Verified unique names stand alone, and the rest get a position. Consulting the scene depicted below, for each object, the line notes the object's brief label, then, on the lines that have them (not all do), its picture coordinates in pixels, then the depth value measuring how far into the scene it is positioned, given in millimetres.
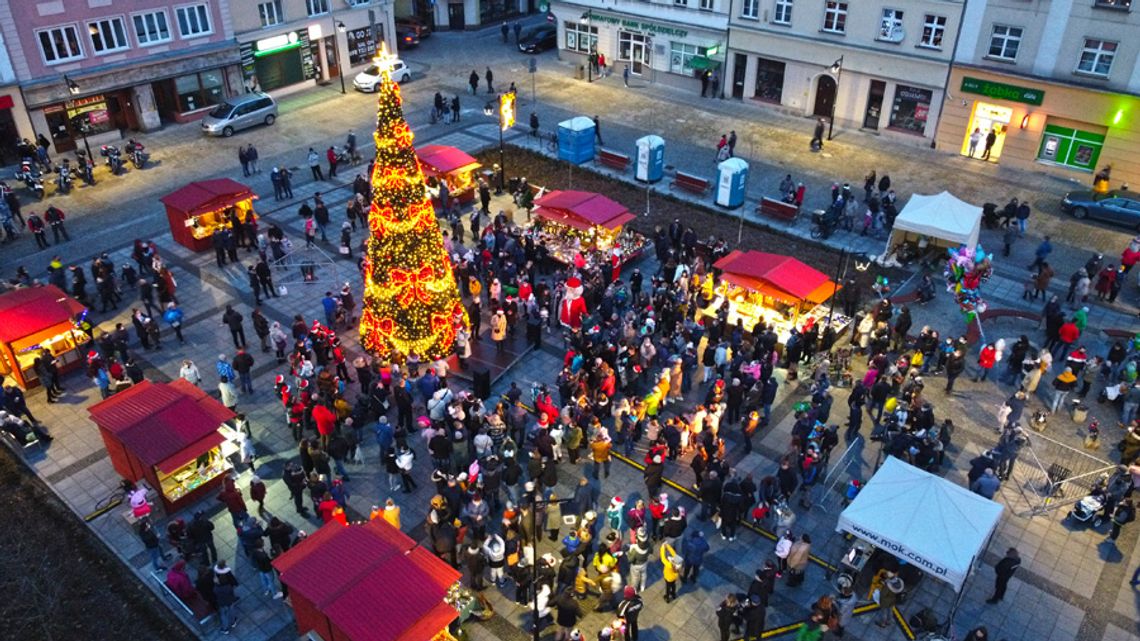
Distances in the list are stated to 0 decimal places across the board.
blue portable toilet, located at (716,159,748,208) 33844
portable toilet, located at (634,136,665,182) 35875
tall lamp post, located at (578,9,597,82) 49469
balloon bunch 25672
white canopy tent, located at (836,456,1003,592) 16453
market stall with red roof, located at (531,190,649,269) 29570
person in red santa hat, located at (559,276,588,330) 25711
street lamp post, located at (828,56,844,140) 39512
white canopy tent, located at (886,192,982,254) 28875
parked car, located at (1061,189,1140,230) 32625
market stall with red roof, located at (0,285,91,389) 23578
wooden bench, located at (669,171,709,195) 35656
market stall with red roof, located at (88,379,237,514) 19188
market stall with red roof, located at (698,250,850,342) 25266
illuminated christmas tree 21672
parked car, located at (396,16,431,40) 55906
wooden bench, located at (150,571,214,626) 17125
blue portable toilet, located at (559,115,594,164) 38000
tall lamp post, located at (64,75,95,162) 37219
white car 46812
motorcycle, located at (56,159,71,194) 35844
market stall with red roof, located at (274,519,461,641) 14344
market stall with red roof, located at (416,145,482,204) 33594
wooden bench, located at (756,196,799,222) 33250
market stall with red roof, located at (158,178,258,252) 30250
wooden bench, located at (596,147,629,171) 37906
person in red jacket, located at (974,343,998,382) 24344
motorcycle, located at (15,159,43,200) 35312
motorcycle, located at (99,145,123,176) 37425
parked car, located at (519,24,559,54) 54394
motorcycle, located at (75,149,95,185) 36334
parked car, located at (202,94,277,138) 41094
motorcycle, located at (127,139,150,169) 38050
